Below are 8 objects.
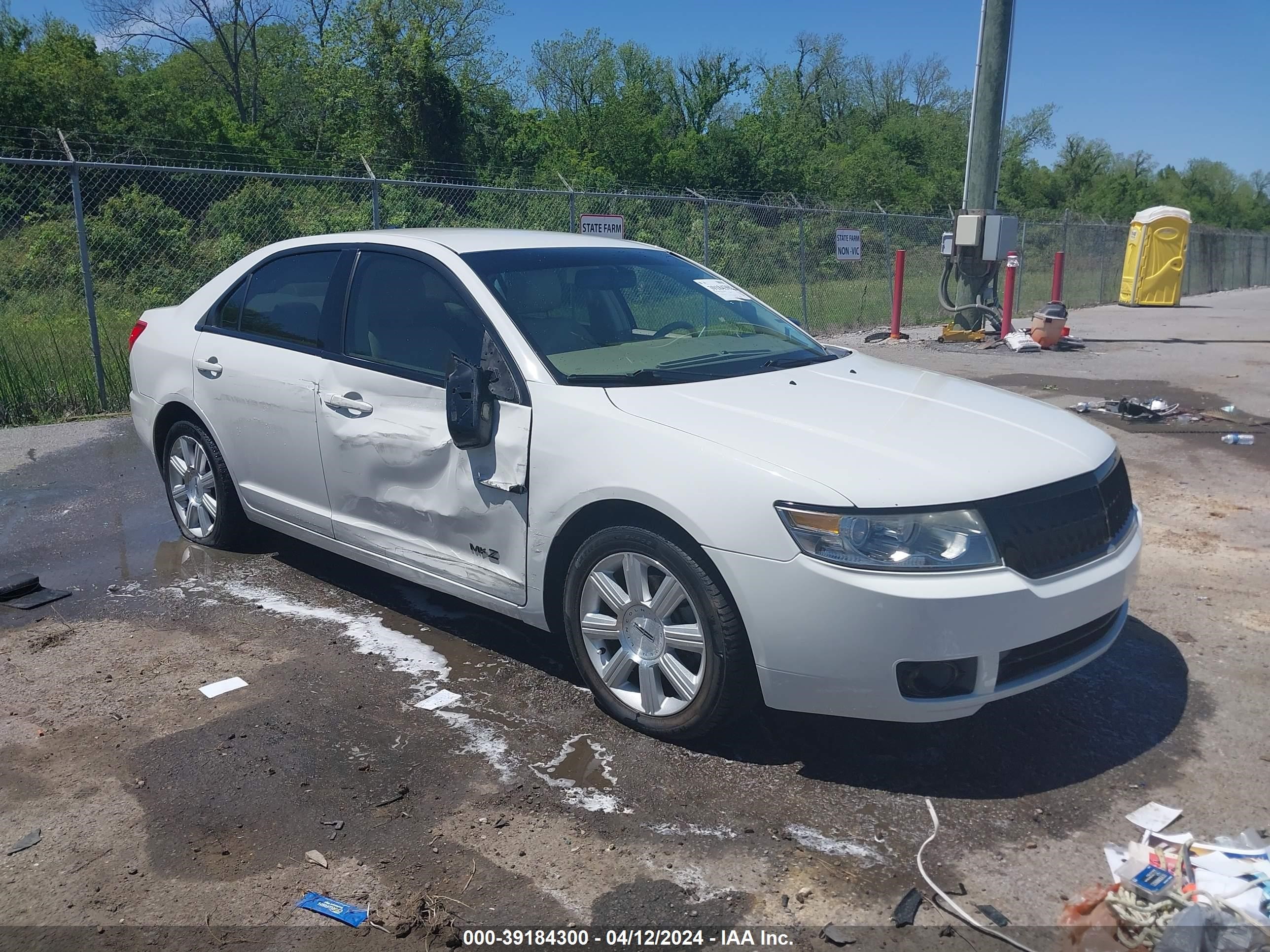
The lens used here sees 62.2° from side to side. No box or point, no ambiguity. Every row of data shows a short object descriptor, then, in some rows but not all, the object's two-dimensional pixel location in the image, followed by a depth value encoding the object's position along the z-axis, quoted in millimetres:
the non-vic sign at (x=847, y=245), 15555
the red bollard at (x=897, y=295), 15117
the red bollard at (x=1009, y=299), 15312
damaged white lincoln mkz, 3092
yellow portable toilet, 23281
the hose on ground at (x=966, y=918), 2566
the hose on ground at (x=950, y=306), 15266
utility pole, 14328
